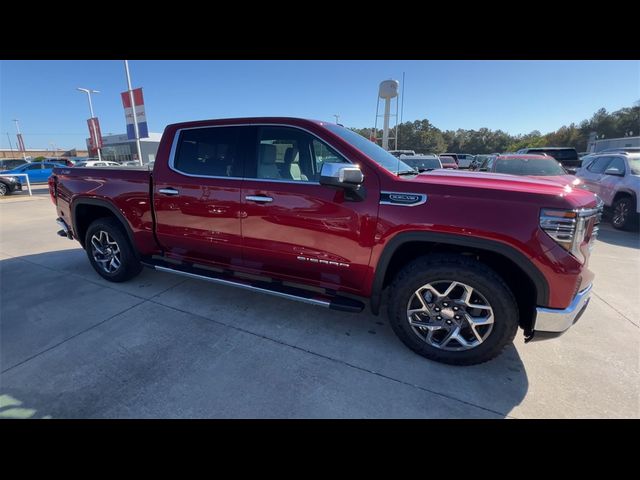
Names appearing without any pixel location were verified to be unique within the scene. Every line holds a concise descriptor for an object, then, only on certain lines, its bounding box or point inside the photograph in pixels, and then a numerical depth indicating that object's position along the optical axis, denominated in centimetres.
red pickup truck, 216
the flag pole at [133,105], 1480
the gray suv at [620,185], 710
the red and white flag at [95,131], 2733
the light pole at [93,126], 2718
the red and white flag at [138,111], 1481
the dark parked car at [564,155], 1153
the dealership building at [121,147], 4206
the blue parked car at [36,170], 1898
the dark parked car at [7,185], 1538
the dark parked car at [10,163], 2372
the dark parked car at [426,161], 1038
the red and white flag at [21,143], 6706
